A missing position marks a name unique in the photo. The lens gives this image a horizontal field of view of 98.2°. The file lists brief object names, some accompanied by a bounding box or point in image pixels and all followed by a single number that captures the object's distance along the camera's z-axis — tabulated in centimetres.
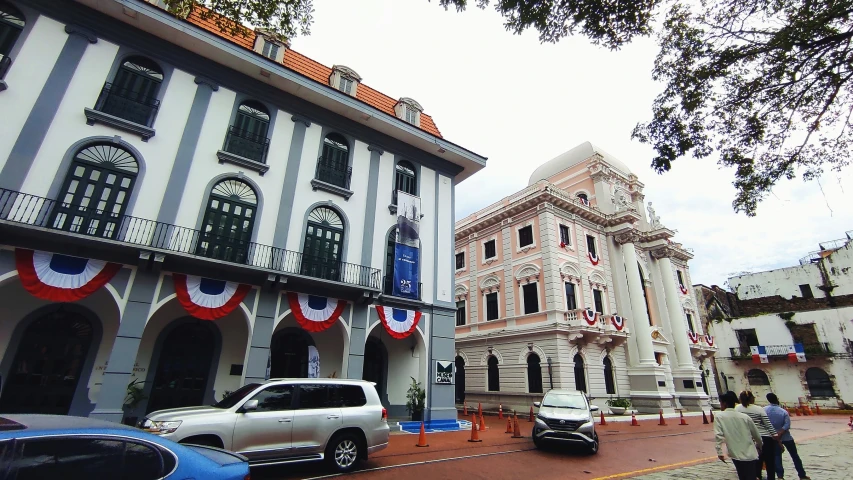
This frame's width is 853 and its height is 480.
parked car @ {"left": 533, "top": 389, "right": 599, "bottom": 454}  1020
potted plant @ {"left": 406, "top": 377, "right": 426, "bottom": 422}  1399
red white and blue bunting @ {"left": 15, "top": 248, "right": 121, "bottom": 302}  909
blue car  262
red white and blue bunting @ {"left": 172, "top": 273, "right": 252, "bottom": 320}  1077
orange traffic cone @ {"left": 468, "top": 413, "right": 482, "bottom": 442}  1177
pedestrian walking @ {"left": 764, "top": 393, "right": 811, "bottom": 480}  708
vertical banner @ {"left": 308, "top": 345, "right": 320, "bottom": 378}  1261
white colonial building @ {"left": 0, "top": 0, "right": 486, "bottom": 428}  990
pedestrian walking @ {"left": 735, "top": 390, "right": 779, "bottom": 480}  689
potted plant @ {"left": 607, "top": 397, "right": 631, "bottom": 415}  2092
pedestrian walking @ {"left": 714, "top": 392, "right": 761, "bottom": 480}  543
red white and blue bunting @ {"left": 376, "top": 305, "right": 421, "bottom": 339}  1400
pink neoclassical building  2153
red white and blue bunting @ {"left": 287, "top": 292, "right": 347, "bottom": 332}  1245
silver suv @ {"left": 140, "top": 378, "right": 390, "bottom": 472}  626
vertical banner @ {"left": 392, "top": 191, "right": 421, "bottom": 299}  1473
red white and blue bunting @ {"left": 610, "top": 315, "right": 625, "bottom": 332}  2252
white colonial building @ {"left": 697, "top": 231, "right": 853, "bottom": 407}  3050
